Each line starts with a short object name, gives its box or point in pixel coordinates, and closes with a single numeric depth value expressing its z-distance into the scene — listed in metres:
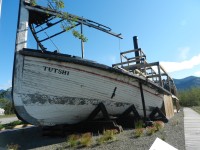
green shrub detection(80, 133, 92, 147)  4.19
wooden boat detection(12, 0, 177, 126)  4.91
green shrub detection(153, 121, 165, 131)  5.50
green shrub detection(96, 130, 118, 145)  4.36
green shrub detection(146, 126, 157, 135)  4.97
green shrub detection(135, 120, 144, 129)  6.06
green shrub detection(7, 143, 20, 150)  4.22
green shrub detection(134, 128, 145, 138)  4.82
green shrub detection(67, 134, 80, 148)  4.23
